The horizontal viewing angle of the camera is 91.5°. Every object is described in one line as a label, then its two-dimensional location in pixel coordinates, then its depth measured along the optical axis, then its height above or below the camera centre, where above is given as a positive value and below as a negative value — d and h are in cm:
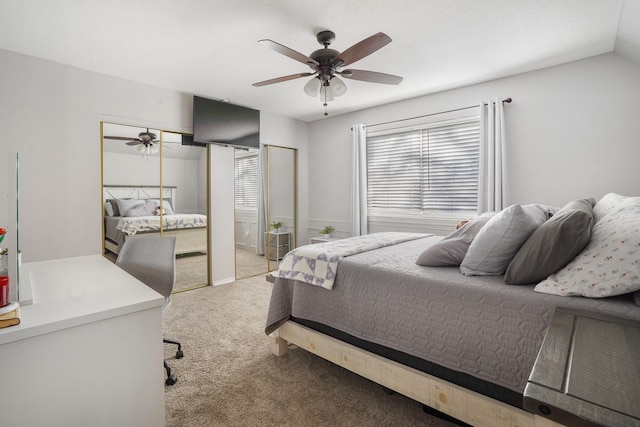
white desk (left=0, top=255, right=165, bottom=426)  100 -56
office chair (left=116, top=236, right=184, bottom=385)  222 -42
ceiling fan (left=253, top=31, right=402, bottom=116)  216 +106
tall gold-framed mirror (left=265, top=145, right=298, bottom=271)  496 +1
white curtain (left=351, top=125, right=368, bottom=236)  468 +36
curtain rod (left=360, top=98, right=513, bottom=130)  341 +116
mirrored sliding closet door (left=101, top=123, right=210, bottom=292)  345 +13
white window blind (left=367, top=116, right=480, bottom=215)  380 +48
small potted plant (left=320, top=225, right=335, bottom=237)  494 -43
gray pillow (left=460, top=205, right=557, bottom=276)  160 -20
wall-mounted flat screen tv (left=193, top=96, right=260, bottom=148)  402 +109
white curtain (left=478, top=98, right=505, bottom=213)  341 +53
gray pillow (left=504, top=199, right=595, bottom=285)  138 -19
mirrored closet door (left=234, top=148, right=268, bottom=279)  461 -15
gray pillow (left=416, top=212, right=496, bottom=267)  184 -27
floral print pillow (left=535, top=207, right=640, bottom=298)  117 -24
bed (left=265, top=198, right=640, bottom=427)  130 -61
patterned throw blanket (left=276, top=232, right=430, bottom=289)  203 -39
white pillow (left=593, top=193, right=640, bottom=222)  155 +0
